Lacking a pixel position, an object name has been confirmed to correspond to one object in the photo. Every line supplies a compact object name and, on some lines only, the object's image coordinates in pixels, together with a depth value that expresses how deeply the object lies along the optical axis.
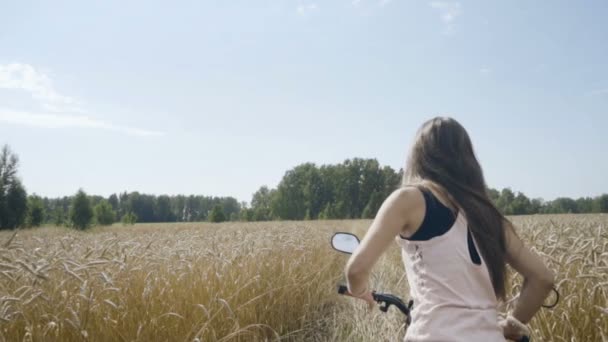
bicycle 1.80
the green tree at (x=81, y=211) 32.91
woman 1.48
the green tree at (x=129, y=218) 53.08
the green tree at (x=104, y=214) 42.58
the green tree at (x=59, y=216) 46.56
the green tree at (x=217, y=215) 57.66
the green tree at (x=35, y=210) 40.31
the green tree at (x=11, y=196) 36.72
